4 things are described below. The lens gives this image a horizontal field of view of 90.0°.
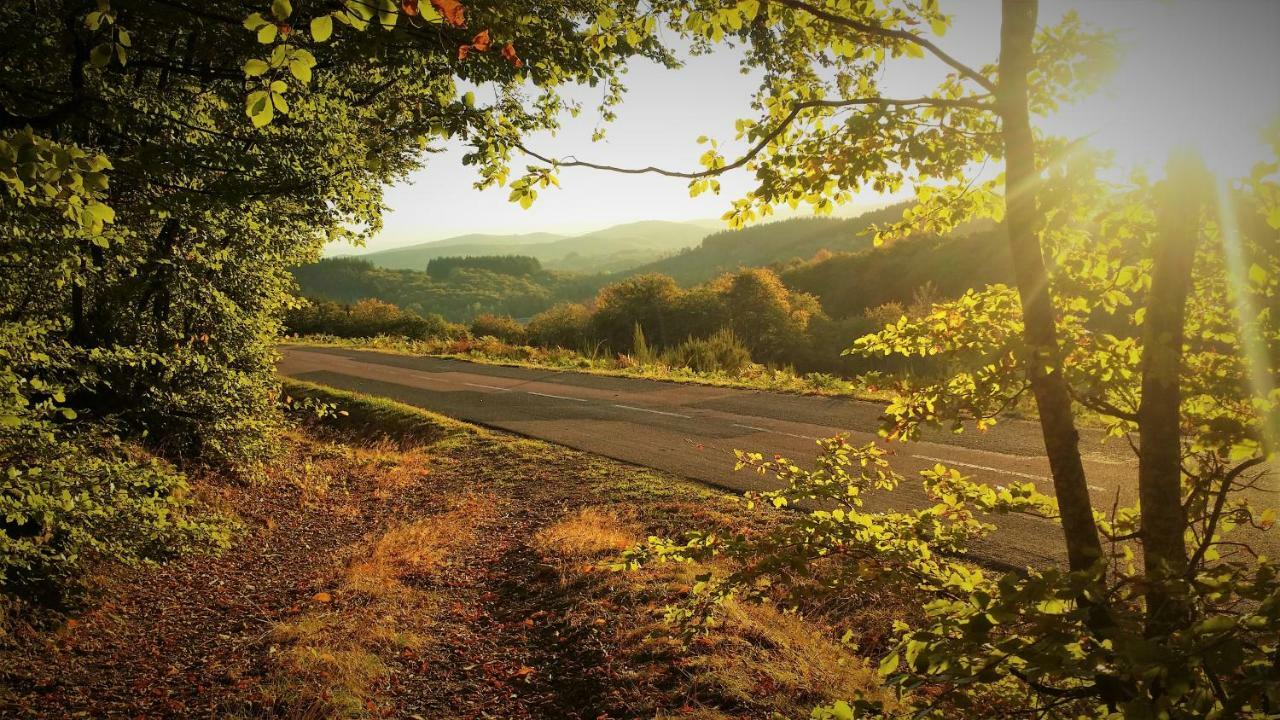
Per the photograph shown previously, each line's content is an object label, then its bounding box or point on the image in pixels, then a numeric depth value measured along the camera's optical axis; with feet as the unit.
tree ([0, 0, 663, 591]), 13.41
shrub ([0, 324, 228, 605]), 12.78
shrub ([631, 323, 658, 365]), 67.97
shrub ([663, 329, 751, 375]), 66.38
